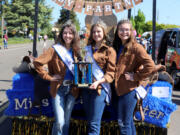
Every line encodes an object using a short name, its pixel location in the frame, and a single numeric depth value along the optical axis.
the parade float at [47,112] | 3.17
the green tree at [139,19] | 65.62
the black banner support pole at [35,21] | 4.59
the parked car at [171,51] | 7.95
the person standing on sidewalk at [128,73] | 2.56
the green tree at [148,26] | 57.15
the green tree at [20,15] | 56.44
